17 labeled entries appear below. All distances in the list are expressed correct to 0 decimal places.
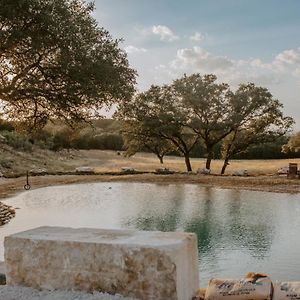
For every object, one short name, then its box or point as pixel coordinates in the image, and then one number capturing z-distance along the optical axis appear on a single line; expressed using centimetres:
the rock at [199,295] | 665
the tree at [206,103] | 4153
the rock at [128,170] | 4190
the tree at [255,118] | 4153
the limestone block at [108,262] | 611
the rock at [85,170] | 4109
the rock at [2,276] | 815
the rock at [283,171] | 3925
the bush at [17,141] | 5313
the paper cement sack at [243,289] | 634
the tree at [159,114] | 4197
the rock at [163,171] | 4041
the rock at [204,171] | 4028
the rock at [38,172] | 3964
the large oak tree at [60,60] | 1430
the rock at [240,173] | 3970
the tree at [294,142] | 4829
